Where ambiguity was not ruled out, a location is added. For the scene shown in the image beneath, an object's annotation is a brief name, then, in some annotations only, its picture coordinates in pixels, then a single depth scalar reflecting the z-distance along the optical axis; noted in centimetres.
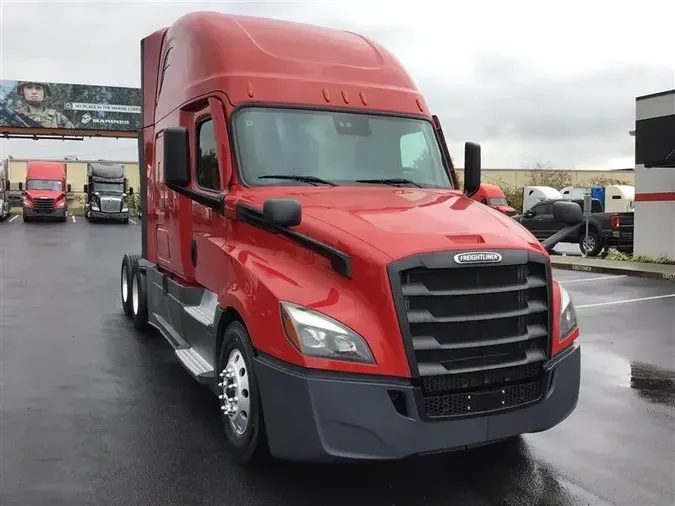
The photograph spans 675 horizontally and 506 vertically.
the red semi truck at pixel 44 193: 3534
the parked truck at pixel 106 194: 3681
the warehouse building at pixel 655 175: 1681
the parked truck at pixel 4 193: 3612
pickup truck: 2003
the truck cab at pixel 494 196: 2420
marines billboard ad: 4562
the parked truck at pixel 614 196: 3062
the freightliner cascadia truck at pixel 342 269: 359
